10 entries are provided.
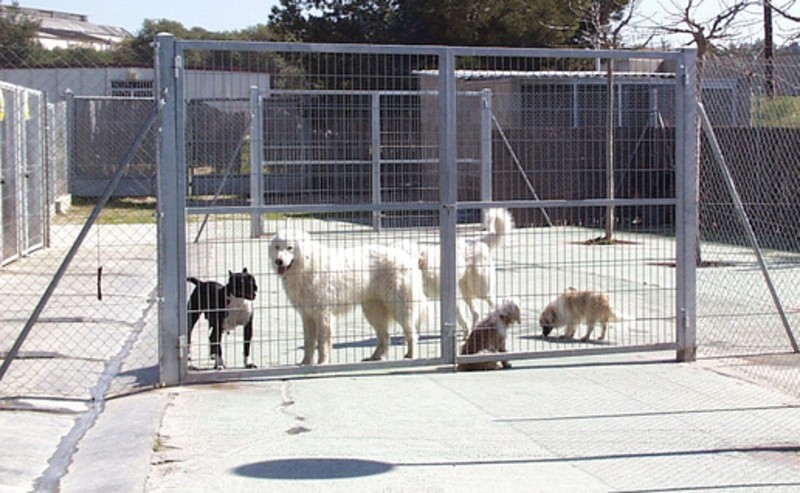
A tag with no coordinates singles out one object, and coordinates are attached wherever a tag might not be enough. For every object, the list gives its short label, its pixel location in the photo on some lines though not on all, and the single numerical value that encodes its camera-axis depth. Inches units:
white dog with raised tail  373.4
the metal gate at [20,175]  625.9
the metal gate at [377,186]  317.7
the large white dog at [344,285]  335.3
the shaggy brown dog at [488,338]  350.2
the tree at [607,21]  726.9
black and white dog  335.3
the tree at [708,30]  617.3
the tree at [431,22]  1408.7
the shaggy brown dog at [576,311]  393.1
